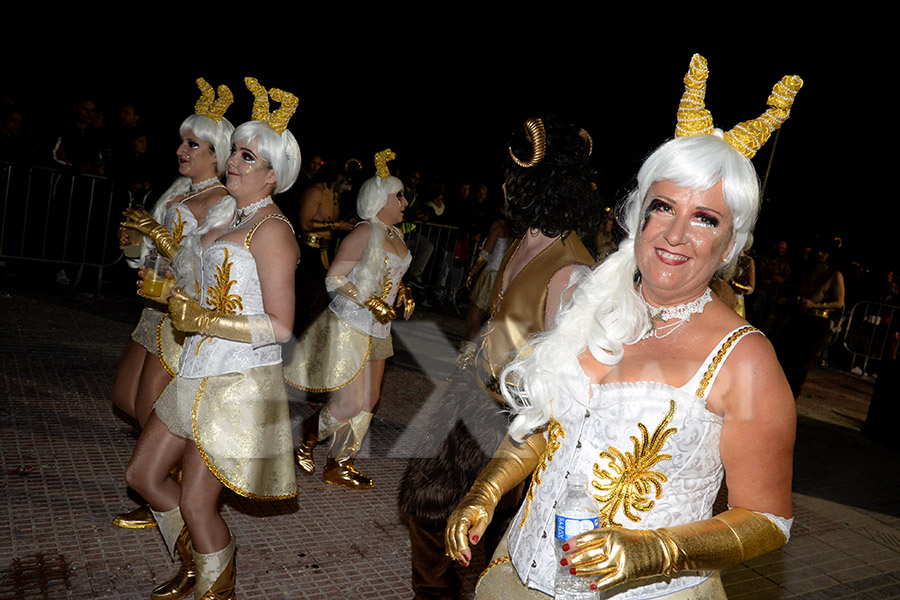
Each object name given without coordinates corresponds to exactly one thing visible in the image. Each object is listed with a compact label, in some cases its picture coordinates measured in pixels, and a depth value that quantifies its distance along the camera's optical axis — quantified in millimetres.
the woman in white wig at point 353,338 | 4980
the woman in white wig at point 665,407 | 1724
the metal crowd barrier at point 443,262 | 12859
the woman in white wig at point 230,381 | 2975
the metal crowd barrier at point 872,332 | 12969
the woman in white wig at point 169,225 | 3777
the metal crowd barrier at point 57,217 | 8930
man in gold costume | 2861
